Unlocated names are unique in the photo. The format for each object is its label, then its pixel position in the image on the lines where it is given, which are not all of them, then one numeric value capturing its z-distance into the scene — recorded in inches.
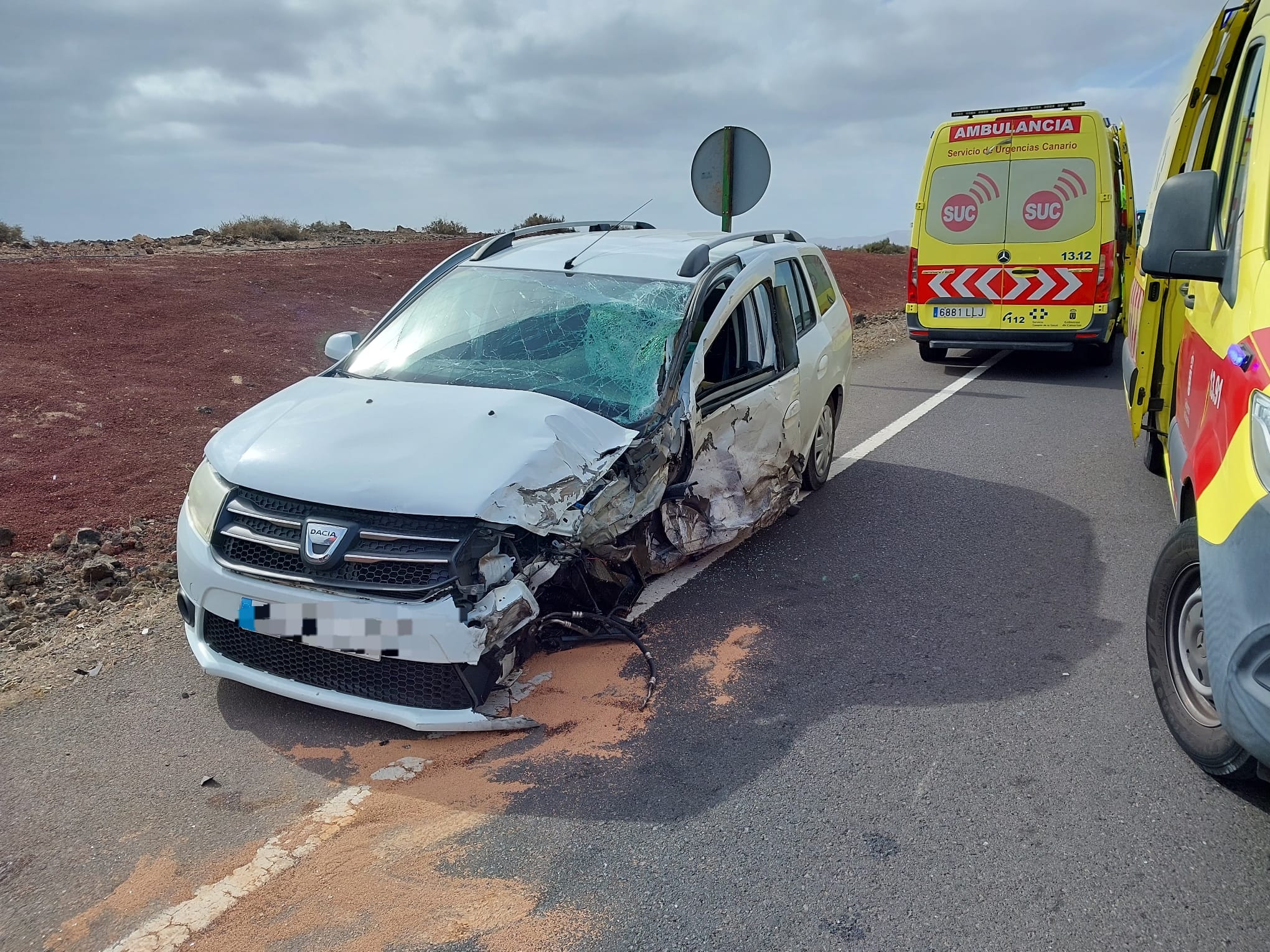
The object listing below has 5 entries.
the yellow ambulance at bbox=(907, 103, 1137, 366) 417.4
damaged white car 138.4
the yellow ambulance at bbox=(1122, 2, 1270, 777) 102.0
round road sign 349.4
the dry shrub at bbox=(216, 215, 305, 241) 952.9
